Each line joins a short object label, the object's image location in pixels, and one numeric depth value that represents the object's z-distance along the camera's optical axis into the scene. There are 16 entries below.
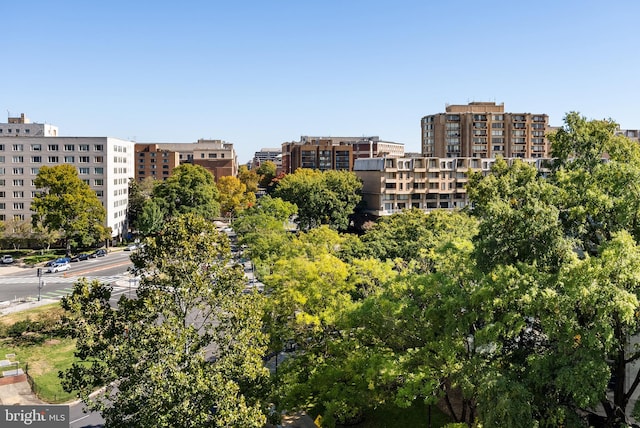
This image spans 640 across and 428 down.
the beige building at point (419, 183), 89.31
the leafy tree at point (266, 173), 171.12
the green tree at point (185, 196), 88.67
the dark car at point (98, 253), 75.66
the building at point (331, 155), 146.50
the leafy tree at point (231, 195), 110.56
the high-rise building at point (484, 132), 114.62
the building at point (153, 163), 138.75
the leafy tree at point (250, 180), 137.00
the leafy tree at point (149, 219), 82.75
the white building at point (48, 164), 81.56
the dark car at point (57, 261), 68.76
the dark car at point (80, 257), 73.36
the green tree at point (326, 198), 87.62
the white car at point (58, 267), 65.69
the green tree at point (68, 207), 70.25
